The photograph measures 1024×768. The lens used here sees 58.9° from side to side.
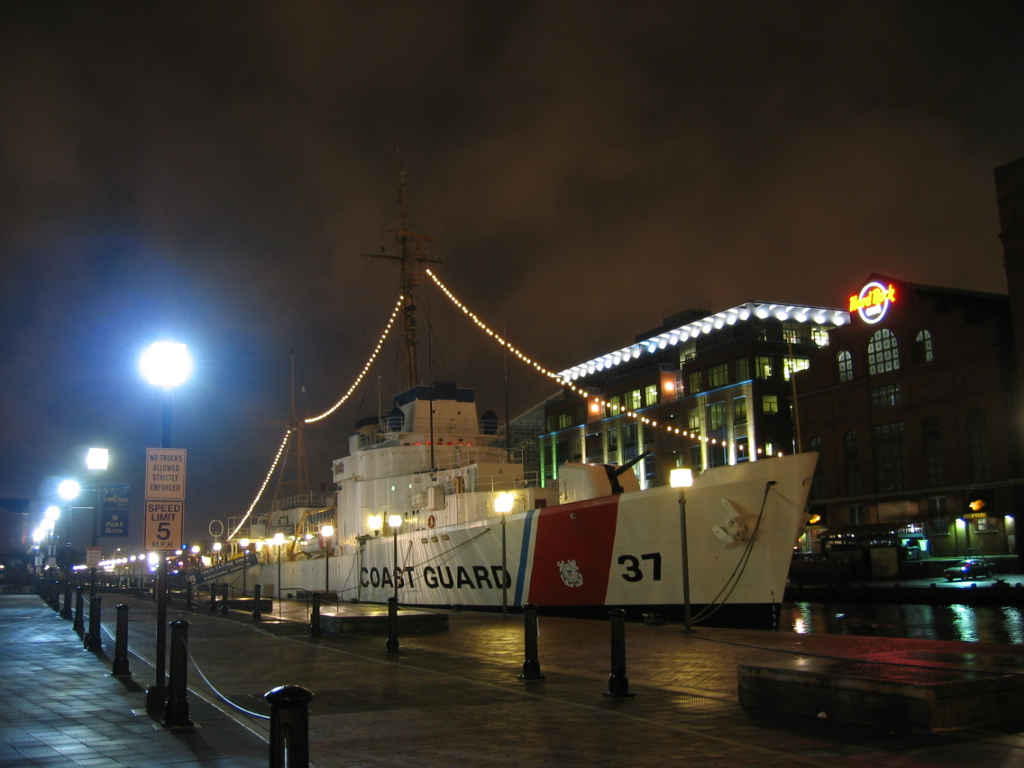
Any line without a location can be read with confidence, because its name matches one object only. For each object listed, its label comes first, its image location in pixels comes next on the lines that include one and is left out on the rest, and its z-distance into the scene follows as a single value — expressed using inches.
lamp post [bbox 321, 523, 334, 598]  1396.4
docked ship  708.0
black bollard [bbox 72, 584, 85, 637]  716.0
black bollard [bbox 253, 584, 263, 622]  842.8
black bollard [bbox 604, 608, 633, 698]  360.3
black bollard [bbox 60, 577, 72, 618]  930.6
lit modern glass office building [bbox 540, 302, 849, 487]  2423.7
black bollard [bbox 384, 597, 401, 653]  543.9
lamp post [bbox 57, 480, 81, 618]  1325.0
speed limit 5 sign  366.0
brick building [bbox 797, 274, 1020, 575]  1737.2
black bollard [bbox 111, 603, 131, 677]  453.7
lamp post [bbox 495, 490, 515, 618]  891.7
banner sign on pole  1083.3
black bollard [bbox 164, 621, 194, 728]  316.5
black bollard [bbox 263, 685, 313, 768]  184.2
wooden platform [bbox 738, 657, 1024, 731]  279.9
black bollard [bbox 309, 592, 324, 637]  665.0
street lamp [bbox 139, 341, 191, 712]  386.3
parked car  1376.7
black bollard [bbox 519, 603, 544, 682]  418.6
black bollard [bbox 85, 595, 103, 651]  580.1
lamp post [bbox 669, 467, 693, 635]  658.8
